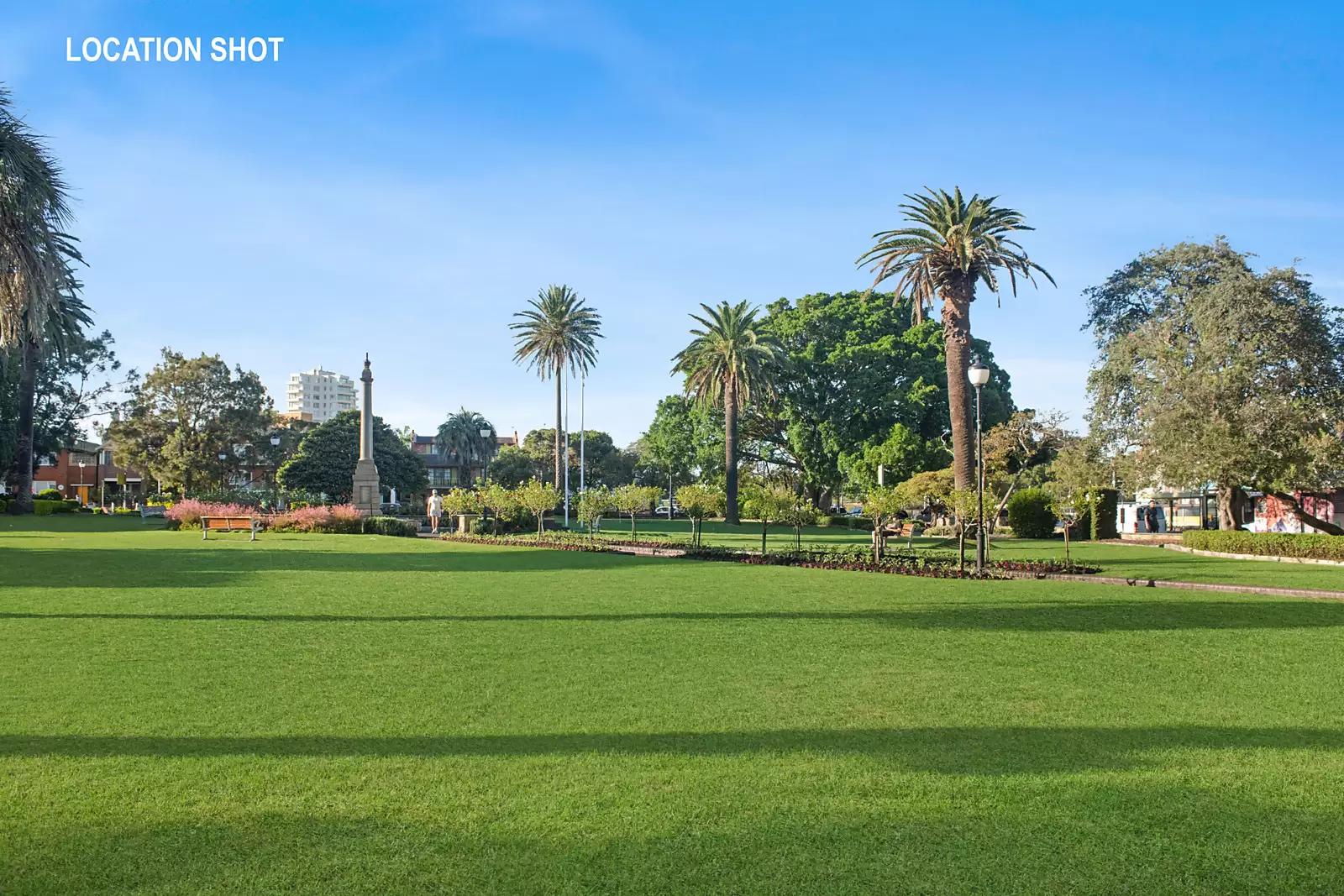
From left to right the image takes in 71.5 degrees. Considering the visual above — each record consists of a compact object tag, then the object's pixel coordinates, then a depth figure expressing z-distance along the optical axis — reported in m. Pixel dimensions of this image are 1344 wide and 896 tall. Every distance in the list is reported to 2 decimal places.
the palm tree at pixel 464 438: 101.88
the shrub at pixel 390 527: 35.56
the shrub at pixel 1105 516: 36.50
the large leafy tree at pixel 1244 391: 24.08
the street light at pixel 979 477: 17.98
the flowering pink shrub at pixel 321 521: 35.38
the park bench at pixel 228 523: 29.42
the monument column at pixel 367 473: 40.72
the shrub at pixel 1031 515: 35.94
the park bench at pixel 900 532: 32.81
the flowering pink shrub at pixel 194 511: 36.47
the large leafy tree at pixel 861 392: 46.94
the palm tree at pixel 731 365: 49.56
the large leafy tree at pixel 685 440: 57.53
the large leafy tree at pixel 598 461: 86.75
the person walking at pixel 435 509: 38.28
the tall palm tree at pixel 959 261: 30.86
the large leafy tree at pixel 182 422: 57.69
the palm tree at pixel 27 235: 16.02
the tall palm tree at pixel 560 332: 62.81
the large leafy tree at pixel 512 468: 86.94
